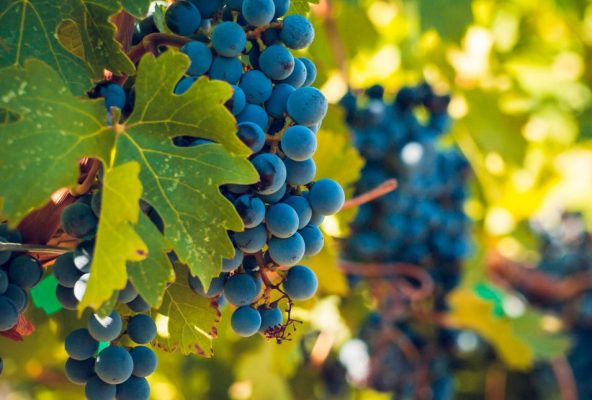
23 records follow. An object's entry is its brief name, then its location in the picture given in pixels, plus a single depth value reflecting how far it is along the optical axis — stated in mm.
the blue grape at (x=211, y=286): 541
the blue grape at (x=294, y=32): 547
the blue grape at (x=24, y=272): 551
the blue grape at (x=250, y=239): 527
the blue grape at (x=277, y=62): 538
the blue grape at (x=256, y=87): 538
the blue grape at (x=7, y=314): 535
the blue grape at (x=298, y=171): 540
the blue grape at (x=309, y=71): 567
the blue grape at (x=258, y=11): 535
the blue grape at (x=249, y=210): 522
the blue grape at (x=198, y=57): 536
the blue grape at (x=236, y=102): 530
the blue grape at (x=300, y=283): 555
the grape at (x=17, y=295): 545
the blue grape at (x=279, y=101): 542
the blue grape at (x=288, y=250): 531
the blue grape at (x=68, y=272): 531
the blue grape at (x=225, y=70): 538
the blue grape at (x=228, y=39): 534
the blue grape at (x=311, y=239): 552
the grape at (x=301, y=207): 540
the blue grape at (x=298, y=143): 528
